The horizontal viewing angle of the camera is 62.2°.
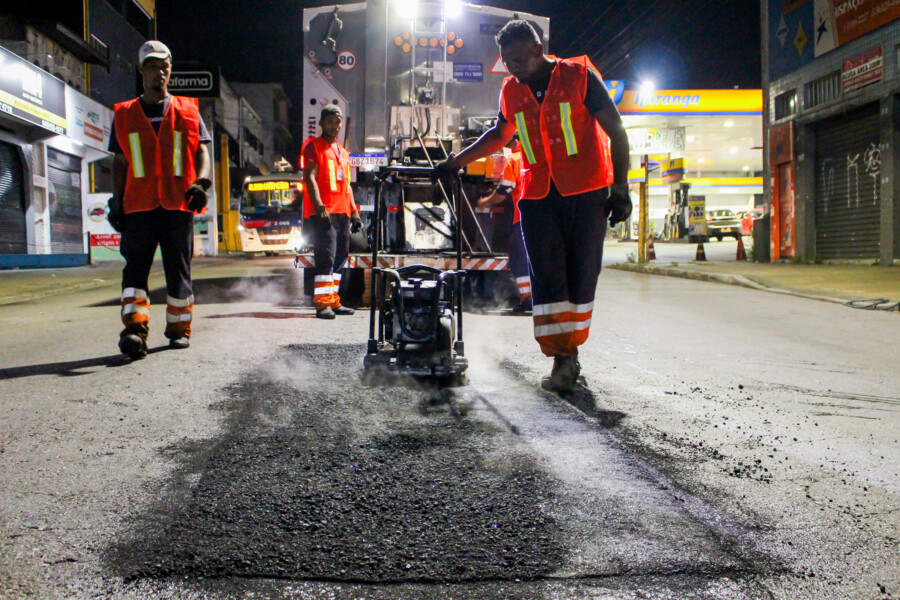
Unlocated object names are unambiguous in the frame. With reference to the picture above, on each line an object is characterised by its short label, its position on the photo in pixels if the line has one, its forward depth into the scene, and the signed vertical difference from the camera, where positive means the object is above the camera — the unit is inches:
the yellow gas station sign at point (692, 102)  1531.7 +322.2
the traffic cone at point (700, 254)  735.2 +4.7
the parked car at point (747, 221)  1343.5 +66.7
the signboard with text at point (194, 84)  1170.0 +297.4
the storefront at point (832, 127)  560.1 +110.2
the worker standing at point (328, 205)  284.4 +23.9
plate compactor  158.2 -14.0
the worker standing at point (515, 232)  296.8 +11.9
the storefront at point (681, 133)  1449.3 +280.7
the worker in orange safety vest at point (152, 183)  197.6 +22.5
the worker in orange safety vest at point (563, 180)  153.7 +16.9
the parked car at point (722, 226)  1364.4 +59.5
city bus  1025.5 +70.8
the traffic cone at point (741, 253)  760.3 +5.2
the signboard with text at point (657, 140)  1583.4 +255.4
